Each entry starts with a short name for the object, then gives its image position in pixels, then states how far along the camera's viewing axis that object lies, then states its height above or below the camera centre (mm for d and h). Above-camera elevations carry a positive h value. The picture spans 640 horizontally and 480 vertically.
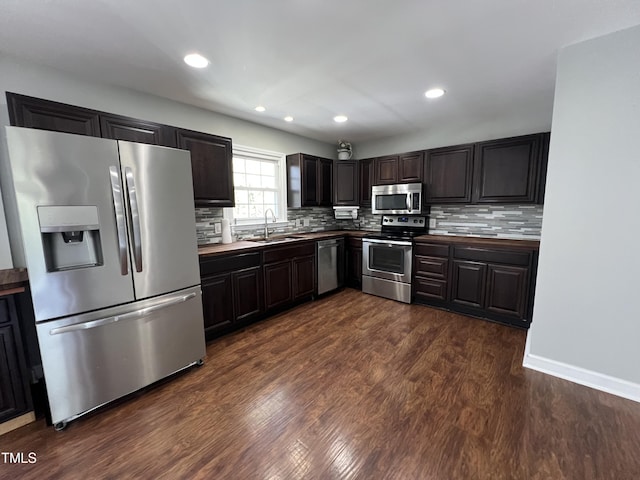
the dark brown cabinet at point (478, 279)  2898 -894
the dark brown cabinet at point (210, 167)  2709 +443
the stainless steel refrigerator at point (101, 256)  1528 -318
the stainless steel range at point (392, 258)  3680 -759
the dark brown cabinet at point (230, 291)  2631 -890
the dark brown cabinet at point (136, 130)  2178 +685
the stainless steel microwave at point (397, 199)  3787 +94
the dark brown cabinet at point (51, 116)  1816 +688
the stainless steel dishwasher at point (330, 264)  3891 -883
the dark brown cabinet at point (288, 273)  3215 -868
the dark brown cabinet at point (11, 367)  1589 -956
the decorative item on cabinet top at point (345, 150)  4641 +974
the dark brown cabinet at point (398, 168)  3867 +559
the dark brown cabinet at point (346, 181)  4492 +417
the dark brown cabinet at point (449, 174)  3457 +409
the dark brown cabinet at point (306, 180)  3994 +409
